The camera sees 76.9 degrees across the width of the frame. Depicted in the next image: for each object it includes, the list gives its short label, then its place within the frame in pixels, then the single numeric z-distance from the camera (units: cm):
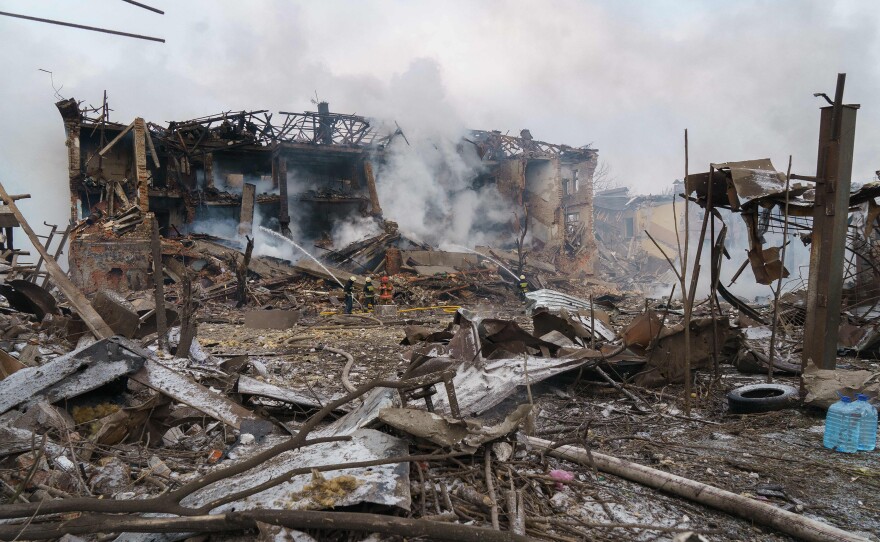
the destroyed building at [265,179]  1788
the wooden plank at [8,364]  441
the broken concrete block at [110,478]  315
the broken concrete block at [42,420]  357
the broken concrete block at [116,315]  656
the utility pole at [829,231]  514
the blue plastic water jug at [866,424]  393
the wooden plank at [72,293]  511
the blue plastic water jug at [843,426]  397
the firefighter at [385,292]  1519
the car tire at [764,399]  494
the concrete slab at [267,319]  1206
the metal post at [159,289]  565
